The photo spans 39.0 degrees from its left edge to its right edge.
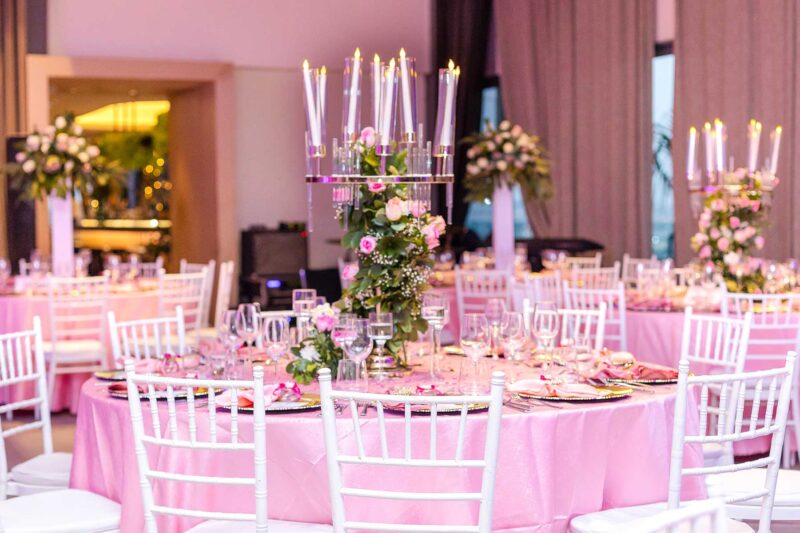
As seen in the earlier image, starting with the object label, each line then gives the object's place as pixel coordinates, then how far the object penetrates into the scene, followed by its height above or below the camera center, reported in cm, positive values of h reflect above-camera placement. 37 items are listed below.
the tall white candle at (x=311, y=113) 402 +43
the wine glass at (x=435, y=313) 421 -30
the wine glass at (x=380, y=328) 403 -34
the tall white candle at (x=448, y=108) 409 +45
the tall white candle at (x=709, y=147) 665 +50
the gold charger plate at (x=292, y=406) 350 -54
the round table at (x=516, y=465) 342 -72
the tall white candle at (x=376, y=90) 405 +52
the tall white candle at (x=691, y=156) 678 +46
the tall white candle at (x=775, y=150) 681 +49
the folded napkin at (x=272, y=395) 359 -52
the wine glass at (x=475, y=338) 392 -37
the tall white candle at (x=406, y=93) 407 +51
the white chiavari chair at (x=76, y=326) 730 -61
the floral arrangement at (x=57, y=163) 830 +53
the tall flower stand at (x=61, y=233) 843 +1
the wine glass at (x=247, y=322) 424 -33
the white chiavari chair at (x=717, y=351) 431 -49
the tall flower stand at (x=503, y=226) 846 +5
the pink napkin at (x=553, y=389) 367 -52
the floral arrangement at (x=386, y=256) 407 -9
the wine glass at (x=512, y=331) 411 -36
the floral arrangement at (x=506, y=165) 822 +49
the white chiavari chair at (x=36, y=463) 411 -86
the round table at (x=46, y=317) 751 -54
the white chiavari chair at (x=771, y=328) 592 -52
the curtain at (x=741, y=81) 923 +127
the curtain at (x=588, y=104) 1070 +127
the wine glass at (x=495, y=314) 407 -31
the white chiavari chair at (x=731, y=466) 322 -67
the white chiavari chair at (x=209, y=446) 314 -61
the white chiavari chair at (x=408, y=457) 290 -59
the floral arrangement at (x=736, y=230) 668 +0
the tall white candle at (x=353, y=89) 401 +52
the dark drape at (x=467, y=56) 1249 +197
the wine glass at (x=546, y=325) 425 -36
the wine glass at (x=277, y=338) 420 -39
